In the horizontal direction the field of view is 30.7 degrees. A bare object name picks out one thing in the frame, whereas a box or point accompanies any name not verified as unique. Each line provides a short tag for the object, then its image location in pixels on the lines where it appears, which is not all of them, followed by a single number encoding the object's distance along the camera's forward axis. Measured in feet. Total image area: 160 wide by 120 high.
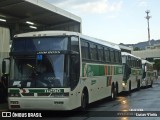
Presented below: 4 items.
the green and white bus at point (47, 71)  33.47
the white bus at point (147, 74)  93.40
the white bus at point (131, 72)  69.15
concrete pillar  49.09
